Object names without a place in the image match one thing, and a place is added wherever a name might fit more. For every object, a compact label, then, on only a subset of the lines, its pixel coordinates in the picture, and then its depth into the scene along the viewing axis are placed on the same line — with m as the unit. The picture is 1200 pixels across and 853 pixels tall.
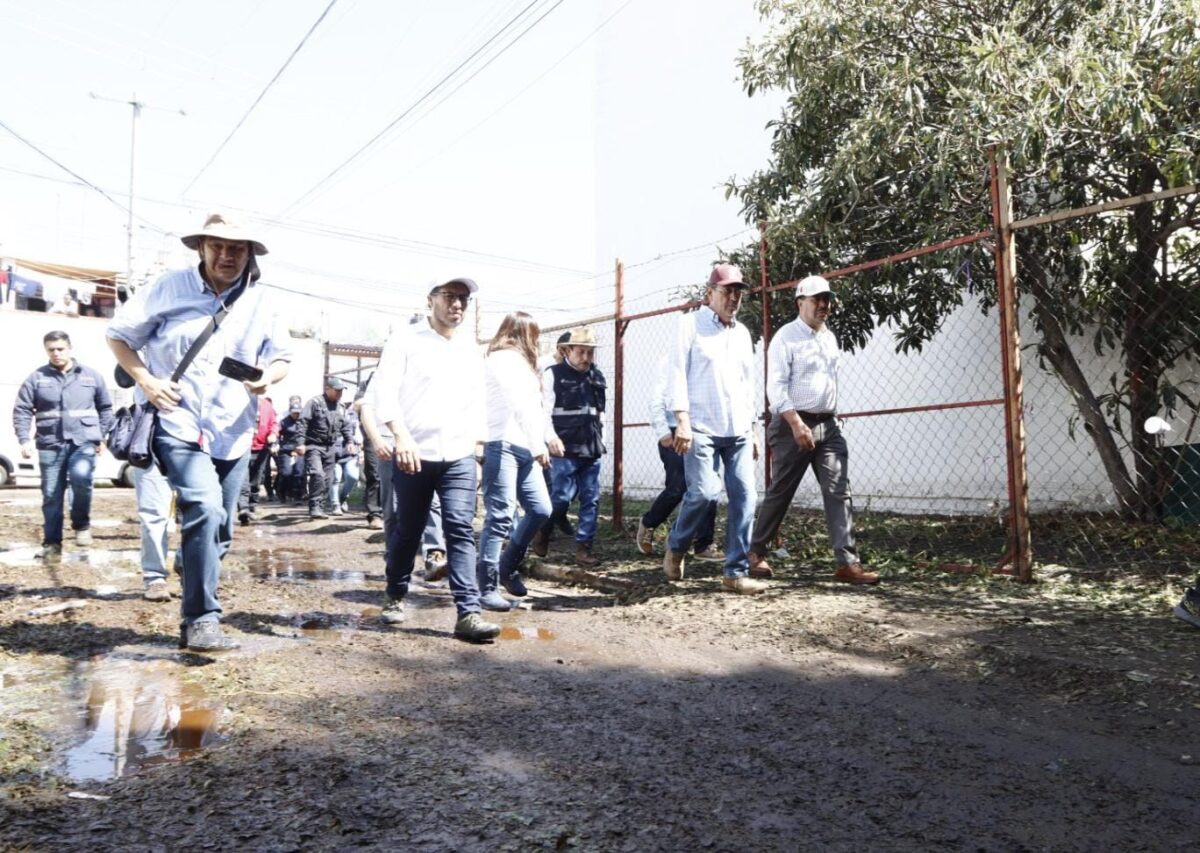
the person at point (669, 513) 7.49
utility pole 31.09
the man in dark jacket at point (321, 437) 11.79
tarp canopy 28.20
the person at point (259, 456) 11.23
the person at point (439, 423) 4.59
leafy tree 6.33
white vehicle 18.67
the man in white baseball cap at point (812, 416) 5.84
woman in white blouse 5.32
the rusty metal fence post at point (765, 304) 7.34
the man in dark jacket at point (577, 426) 7.67
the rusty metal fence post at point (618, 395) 8.80
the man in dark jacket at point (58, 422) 7.70
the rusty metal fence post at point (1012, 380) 5.46
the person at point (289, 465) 15.70
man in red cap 5.62
